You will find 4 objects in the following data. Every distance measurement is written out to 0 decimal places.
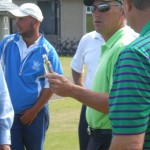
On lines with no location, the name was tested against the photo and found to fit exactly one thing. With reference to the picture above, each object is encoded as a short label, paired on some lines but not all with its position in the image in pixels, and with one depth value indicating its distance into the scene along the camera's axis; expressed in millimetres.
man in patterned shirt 2745
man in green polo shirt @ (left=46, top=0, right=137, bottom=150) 4432
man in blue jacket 7321
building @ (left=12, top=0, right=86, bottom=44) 44208
